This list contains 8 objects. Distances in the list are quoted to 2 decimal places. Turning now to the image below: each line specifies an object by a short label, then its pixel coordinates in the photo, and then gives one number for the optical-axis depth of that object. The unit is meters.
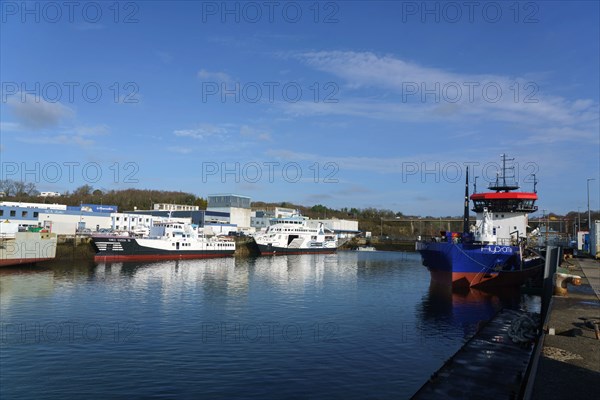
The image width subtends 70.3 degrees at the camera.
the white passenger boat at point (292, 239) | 84.50
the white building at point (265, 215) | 129.50
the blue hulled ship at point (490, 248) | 33.59
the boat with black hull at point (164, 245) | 60.38
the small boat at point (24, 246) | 47.47
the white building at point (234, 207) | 119.38
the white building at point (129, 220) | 86.81
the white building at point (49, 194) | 135.88
